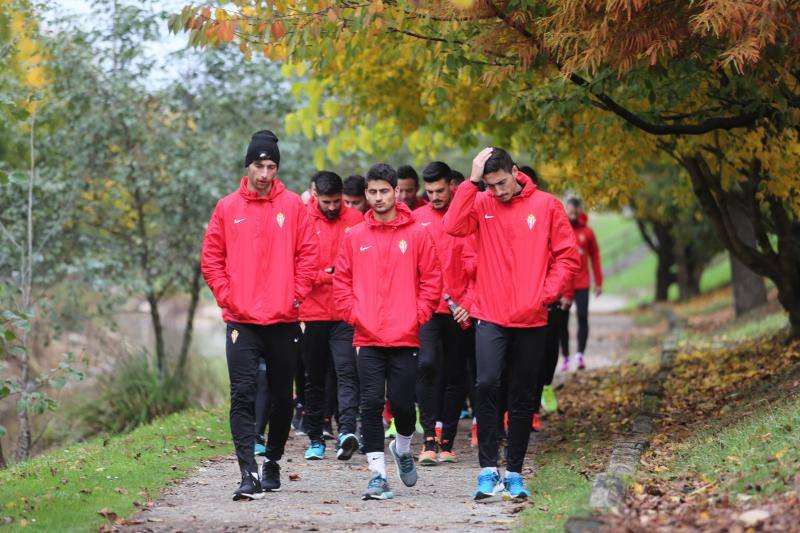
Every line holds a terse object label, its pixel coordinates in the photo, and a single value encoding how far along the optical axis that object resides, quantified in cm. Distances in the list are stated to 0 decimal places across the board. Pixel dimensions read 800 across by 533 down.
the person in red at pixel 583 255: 3031
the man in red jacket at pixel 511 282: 1537
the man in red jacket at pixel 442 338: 1881
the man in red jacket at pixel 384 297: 1577
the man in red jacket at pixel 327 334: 1939
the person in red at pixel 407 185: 2036
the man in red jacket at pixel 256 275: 1557
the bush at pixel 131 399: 2991
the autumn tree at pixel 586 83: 1612
